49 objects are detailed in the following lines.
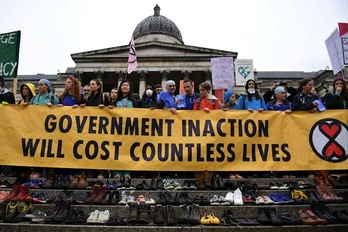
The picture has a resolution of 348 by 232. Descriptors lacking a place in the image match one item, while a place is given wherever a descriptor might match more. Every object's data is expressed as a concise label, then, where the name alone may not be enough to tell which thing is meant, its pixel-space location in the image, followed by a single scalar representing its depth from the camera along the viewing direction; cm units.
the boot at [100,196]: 474
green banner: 860
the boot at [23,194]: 480
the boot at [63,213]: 423
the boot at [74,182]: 525
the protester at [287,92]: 830
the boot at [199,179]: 532
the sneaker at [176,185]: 528
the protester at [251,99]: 668
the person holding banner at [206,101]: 617
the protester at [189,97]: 659
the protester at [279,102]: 664
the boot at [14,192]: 480
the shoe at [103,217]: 419
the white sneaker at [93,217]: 418
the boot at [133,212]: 418
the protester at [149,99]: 779
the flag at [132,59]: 1306
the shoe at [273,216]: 418
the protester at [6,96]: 684
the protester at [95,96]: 618
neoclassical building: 3584
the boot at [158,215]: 420
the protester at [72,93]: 622
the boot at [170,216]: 419
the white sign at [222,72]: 1203
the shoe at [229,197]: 476
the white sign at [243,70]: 1419
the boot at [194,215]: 418
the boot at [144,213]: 420
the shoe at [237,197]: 476
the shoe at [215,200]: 470
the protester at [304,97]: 607
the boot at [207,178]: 533
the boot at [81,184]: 523
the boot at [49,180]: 530
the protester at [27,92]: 649
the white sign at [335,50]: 796
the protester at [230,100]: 770
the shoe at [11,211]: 431
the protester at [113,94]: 756
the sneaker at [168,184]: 528
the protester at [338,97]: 623
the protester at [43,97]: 629
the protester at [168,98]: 668
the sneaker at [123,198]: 473
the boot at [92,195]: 474
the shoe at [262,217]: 423
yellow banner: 518
